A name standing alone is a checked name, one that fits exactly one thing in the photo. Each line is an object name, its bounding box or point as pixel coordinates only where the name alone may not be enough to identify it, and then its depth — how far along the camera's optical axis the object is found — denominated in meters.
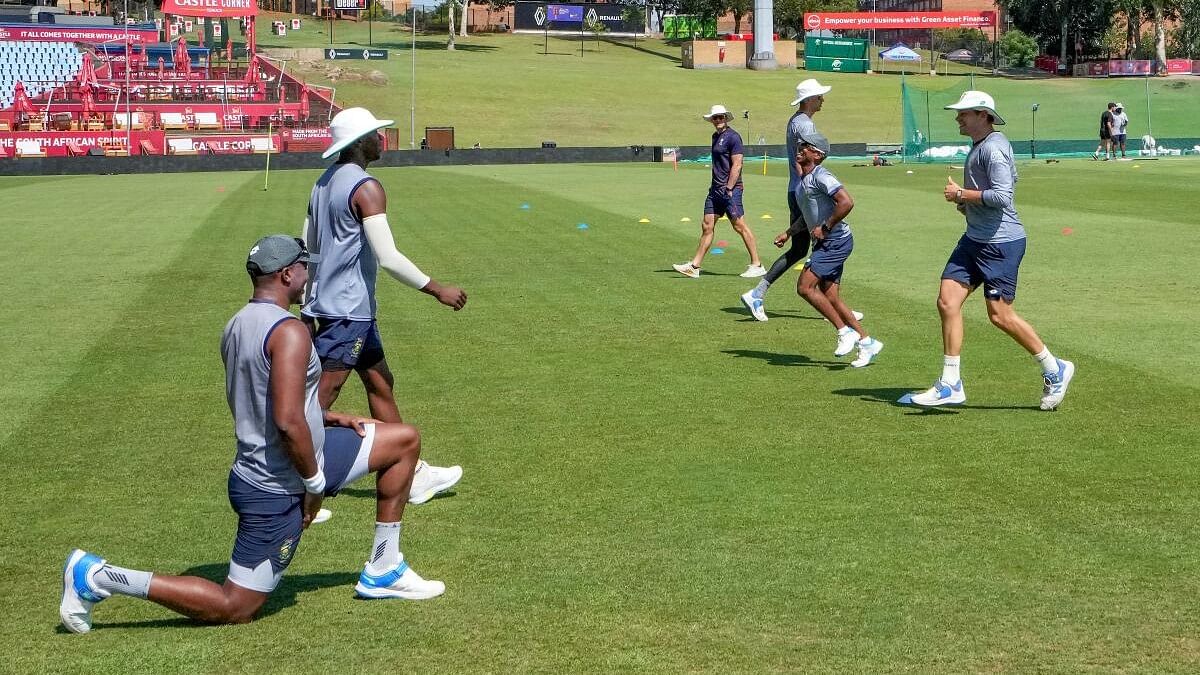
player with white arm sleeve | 7.17
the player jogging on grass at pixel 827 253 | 11.16
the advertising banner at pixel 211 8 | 68.00
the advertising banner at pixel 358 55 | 79.19
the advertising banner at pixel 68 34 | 68.25
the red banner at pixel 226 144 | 51.66
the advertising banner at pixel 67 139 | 49.81
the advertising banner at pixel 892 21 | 94.31
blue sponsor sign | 110.33
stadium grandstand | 51.53
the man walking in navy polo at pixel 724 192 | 16.38
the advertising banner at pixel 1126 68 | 92.19
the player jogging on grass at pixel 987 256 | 9.03
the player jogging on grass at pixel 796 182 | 12.45
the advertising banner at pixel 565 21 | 110.75
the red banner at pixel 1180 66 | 92.00
